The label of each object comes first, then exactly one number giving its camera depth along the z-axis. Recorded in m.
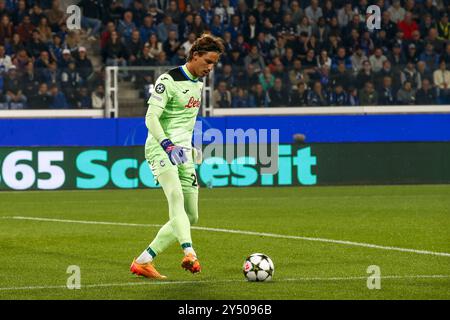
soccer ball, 19.95
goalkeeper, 20.52
